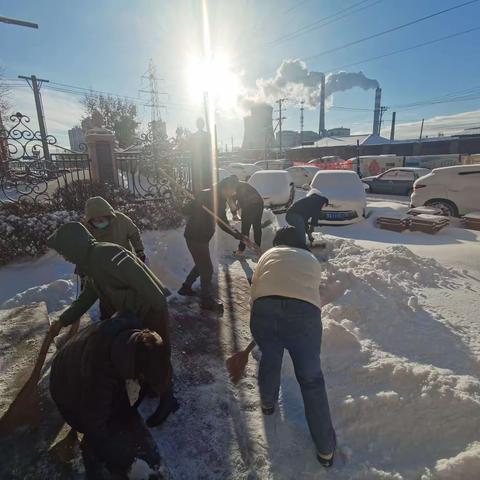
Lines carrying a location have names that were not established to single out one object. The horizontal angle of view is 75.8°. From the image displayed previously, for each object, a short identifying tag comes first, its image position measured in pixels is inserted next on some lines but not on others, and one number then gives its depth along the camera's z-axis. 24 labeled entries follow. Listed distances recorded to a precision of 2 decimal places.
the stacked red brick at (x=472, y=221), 7.52
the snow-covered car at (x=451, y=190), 8.32
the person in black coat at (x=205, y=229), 3.90
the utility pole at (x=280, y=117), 44.50
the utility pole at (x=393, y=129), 51.91
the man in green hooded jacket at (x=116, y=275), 2.06
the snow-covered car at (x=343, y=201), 8.49
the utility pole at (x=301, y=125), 66.19
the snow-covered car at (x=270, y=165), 25.95
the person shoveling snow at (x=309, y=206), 4.81
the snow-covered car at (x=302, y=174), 17.70
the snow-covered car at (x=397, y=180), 15.48
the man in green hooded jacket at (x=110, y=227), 3.16
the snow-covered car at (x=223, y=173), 16.52
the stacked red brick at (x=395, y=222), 7.57
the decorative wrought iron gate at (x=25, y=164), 6.17
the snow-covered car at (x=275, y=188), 10.48
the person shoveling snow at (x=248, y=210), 6.05
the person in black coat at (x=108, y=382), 1.49
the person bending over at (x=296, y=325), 2.04
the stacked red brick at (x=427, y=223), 7.12
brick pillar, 9.30
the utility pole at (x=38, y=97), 20.38
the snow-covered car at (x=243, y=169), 21.98
